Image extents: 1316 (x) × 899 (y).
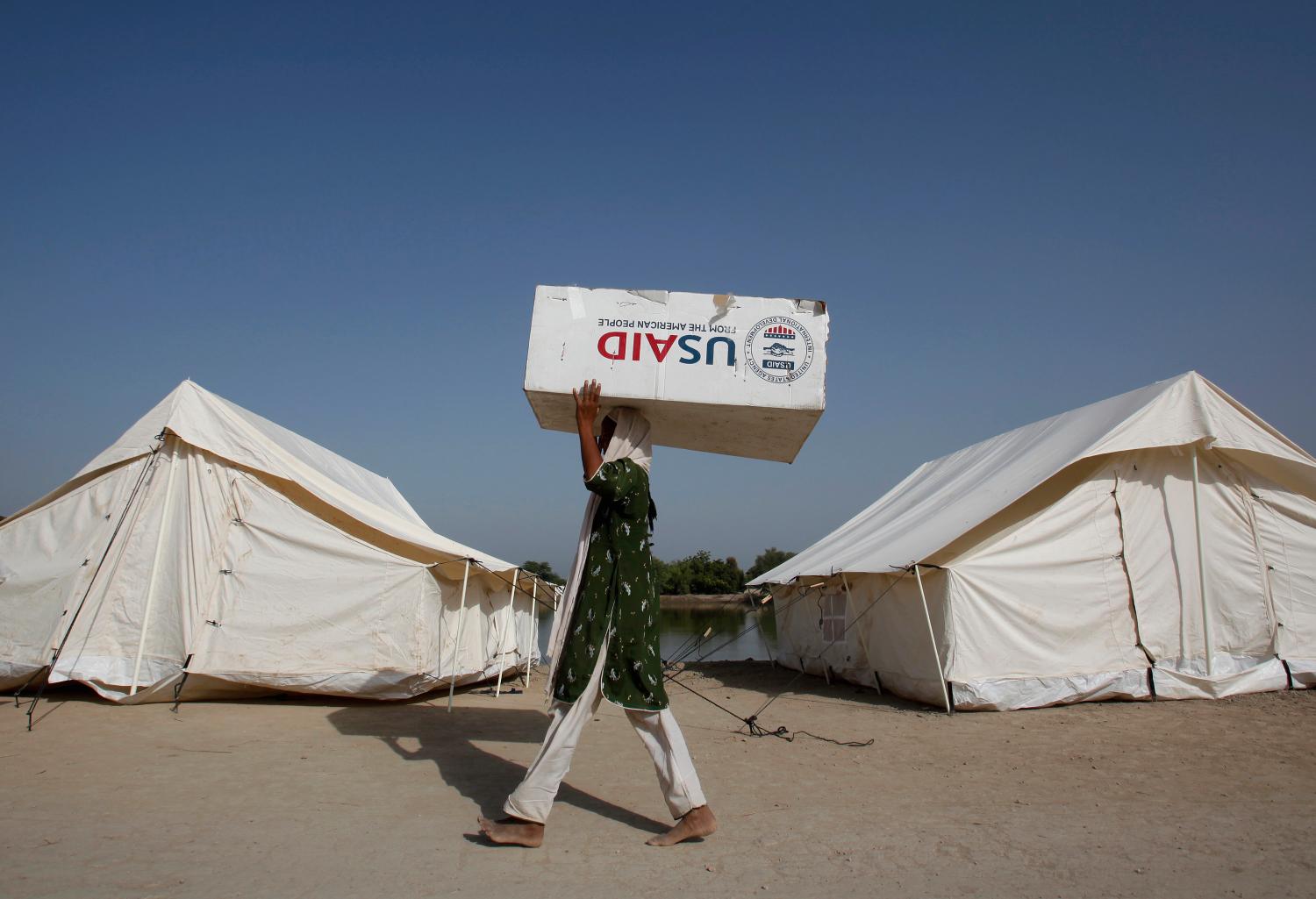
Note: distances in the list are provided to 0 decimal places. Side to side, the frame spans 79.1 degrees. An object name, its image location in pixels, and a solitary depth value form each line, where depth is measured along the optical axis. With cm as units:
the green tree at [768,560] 3723
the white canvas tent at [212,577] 582
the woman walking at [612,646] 279
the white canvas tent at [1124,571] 614
